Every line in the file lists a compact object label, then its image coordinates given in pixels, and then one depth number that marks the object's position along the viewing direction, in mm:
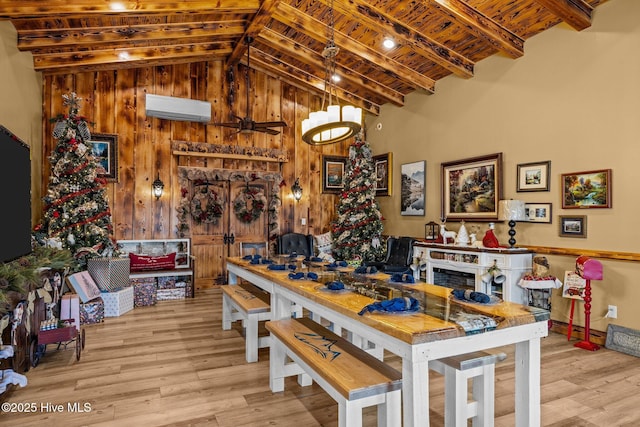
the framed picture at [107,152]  6344
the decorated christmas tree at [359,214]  7262
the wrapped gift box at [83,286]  4801
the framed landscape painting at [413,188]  6824
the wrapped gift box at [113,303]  5188
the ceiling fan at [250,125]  5852
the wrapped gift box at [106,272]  5250
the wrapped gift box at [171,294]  6219
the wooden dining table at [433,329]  1657
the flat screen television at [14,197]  2833
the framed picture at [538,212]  4777
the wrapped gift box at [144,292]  5812
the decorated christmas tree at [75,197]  5359
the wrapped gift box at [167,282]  6259
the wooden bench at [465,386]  2127
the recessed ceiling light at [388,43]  5508
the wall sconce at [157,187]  6656
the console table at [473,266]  4781
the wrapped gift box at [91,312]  4840
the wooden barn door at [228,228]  7145
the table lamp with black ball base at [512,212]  4902
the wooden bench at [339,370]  1843
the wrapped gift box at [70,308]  4094
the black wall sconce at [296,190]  7825
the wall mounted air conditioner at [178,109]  6582
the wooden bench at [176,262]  6129
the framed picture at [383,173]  7648
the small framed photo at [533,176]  4793
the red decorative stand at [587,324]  3959
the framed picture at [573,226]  4379
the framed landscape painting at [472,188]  5457
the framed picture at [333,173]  8203
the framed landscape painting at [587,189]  4157
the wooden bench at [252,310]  3443
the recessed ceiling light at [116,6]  4203
